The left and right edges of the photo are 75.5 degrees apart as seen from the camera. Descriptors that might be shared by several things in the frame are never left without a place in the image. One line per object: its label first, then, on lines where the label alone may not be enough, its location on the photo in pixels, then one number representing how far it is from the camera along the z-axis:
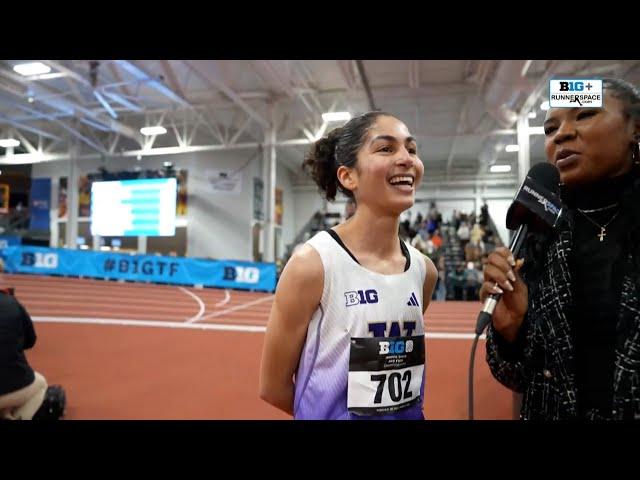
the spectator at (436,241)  13.47
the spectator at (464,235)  15.88
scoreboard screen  11.96
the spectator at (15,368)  2.80
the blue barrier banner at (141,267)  12.95
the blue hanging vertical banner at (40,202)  16.59
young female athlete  1.28
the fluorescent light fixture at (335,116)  12.47
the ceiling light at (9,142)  10.56
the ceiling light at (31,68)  9.37
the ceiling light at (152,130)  13.96
